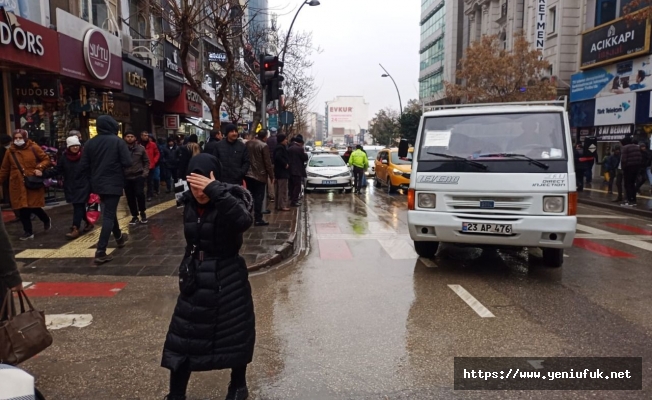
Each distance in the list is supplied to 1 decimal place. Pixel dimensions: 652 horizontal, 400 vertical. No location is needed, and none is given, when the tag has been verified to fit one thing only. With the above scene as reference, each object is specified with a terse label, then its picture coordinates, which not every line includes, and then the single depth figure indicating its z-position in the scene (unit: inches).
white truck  240.4
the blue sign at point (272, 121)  803.4
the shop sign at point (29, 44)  368.2
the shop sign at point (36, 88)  465.7
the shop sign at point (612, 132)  856.9
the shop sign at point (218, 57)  712.4
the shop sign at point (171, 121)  832.9
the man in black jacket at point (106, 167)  273.6
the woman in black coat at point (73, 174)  313.7
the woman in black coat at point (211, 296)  116.8
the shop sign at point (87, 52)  463.8
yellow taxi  679.7
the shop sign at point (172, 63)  763.4
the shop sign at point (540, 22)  1113.4
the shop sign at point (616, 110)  833.5
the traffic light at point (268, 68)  450.0
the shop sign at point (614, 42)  807.1
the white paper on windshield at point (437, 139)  271.7
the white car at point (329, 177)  687.7
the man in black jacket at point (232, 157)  348.8
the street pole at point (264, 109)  468.8
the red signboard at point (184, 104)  824.8
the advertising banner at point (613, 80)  812.0
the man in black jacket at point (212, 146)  350.7
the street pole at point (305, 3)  835.4
